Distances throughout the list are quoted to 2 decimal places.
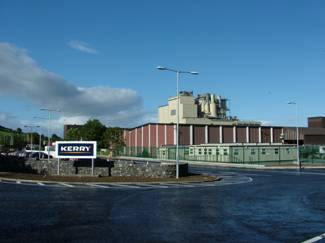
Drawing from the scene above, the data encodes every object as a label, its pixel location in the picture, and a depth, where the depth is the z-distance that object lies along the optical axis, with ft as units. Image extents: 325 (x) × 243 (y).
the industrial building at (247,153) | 245.86
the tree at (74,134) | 489.05
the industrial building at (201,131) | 340.39
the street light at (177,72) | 112.13
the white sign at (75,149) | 115.03
